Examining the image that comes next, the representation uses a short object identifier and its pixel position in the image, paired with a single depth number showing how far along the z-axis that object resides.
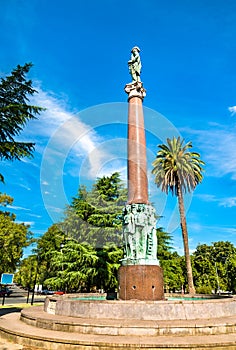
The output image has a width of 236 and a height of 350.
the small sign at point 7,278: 18.79
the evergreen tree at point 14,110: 12.41
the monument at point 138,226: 10.85
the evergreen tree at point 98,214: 23.03
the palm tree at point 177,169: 27.73
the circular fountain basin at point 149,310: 8.45
